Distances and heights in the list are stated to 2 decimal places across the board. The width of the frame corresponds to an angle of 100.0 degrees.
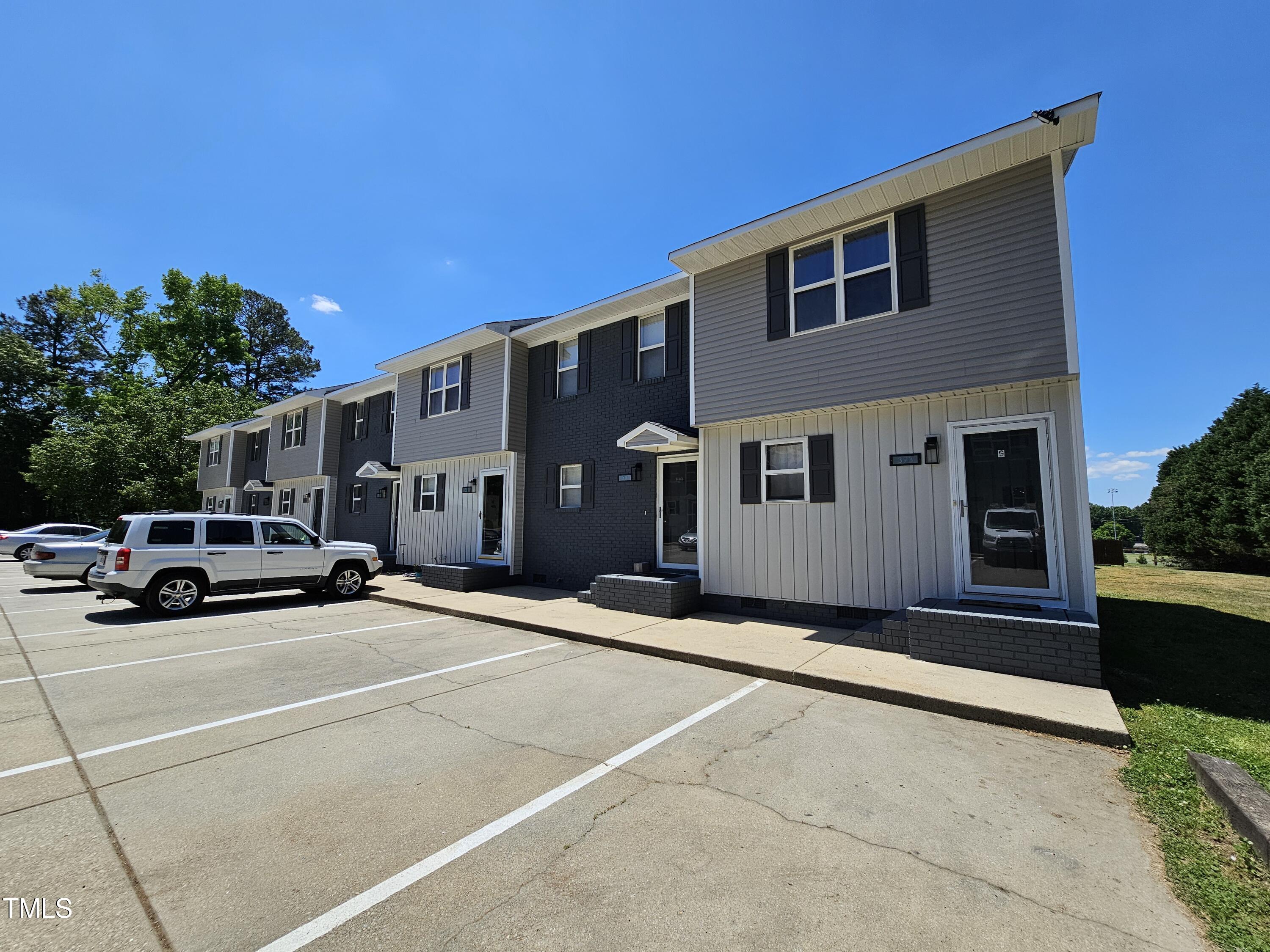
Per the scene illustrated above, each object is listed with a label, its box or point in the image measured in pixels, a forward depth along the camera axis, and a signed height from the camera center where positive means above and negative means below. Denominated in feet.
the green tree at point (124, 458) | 88.22 +11.52
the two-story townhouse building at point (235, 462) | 78.89 +9.96
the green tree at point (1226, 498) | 54.24 +4.04
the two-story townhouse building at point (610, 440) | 32.91 +5.79
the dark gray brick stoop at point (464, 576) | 37.88 -3.52
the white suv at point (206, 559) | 28.91 -1.96
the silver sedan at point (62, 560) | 41.96 -2.76
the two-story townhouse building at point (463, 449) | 41.70 +6.62
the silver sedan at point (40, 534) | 63.93 -1.07
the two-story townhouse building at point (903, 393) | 20.34 +6.03
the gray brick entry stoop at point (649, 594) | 27.48 -3.48
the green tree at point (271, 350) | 135.85 +46.45
